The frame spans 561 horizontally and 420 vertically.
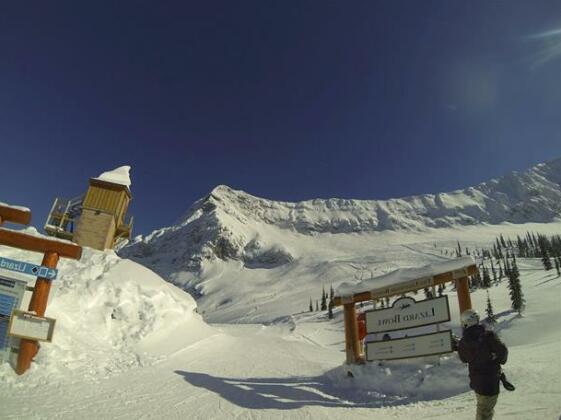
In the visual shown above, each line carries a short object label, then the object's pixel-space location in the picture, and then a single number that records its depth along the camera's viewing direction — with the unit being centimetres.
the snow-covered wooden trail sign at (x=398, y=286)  960
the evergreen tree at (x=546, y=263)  7669
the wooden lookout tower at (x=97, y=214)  2011
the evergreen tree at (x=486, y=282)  6650
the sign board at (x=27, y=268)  888
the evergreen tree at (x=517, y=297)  4125
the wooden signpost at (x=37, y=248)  895
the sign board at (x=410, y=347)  880
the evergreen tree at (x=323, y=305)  7743
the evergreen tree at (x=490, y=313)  3947
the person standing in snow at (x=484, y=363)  494
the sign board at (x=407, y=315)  924
